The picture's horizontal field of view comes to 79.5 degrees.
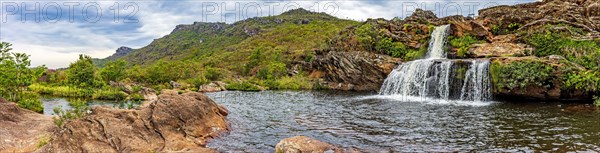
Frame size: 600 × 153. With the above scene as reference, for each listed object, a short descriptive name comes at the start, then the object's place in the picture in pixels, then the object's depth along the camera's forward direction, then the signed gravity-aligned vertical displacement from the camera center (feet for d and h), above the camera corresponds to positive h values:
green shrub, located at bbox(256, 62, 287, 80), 220.84 +3.38
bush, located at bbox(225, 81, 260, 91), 179.22 -4.89
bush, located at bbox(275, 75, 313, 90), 186.80 -3.50
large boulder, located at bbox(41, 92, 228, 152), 35.88 -6.06
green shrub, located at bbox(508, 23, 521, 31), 137.31 +19.29
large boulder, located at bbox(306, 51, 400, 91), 150.51 +3.23
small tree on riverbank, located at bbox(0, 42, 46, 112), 71.31 -0.07
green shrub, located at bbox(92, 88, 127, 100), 122.62 -6.28
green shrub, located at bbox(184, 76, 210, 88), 188.36 -2.47
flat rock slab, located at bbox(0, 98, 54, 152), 38.65 -6.36
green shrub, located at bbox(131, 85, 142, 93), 127.65 -4.41
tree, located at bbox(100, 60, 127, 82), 156.56 +2.13
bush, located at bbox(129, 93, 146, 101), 122.01 -6.92
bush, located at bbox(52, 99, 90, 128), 40.37 -4.46
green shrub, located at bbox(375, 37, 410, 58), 157.69 +13.04
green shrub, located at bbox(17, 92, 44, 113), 67.52 -5.15
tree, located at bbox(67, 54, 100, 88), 129.49 -0.13
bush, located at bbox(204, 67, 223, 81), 219.61 +1.56
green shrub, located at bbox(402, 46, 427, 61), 148.77 +9.30
